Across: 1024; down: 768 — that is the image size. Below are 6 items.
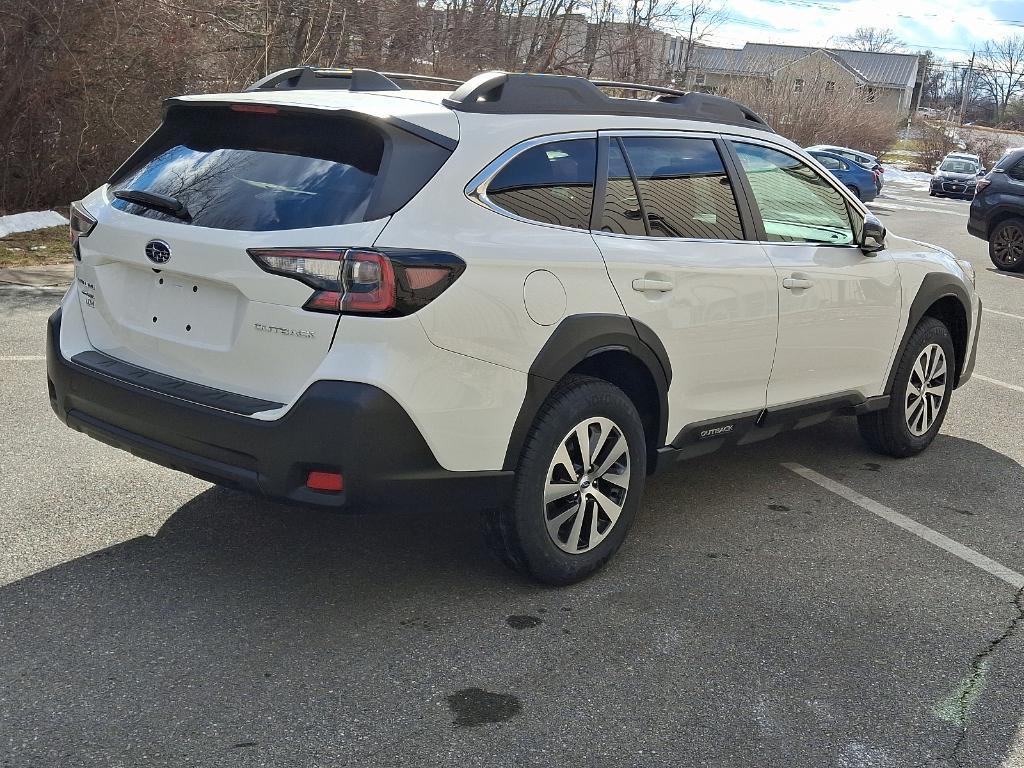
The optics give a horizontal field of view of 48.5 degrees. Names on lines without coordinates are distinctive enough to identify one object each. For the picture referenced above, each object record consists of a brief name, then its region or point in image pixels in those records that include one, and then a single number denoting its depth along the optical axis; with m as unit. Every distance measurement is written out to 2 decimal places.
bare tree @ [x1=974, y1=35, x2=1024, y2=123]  111.81
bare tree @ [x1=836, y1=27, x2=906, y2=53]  111.44
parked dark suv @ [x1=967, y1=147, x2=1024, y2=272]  16.33
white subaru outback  3.47
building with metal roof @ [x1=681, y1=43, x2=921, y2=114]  92.23
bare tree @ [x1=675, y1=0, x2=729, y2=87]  34.59
